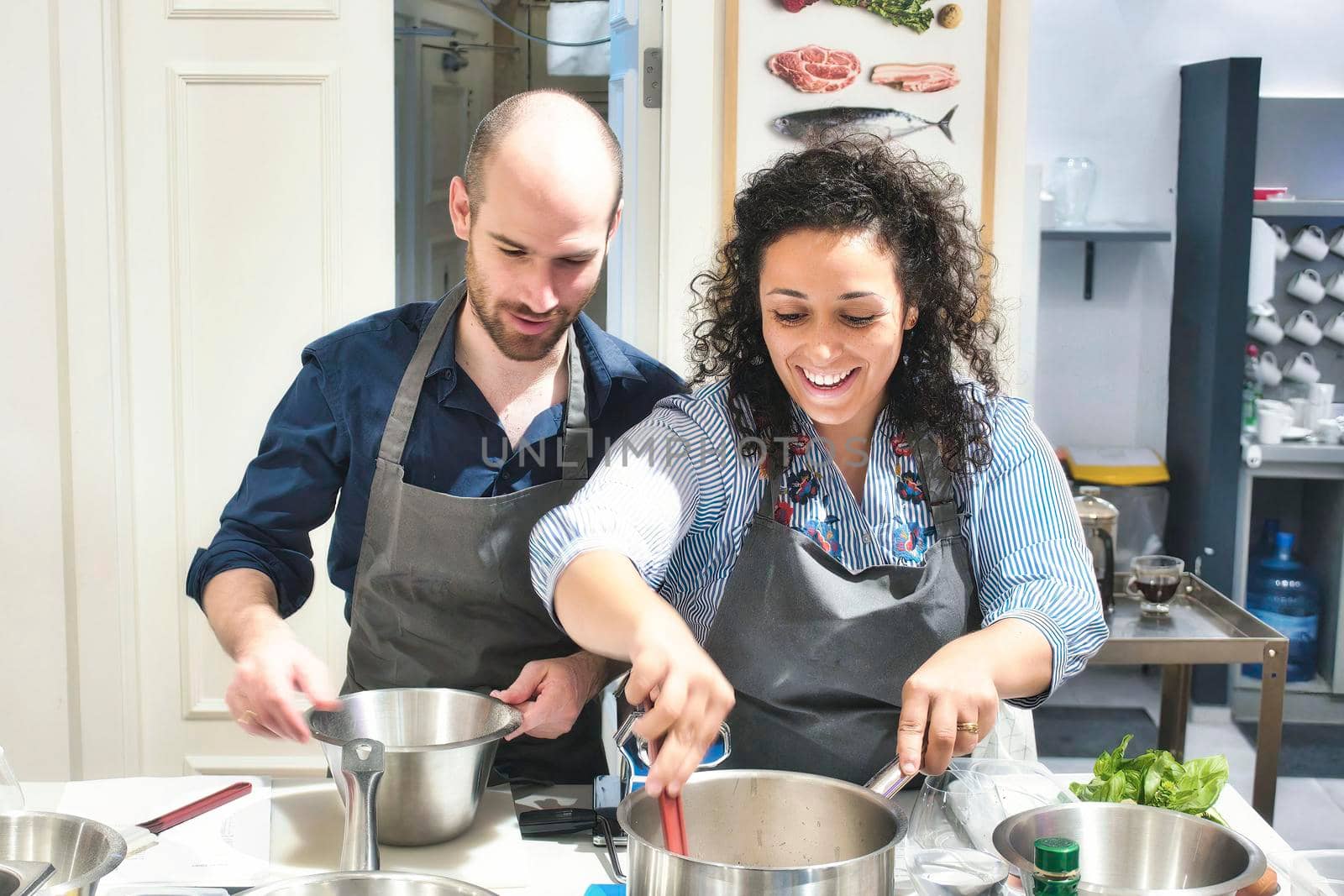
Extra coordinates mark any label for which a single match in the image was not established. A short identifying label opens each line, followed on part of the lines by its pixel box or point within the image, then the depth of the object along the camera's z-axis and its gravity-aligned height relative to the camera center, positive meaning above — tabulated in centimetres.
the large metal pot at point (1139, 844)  111 -46
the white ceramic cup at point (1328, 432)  405 -36
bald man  160 -18
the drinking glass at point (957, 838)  101 -43
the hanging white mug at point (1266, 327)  431 -3
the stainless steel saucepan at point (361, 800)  113 -43
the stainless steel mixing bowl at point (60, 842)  101 -43
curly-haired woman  142 -22
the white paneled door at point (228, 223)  265 +17
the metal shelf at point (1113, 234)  396 +25
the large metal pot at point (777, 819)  112 -46
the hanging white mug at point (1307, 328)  431 -3
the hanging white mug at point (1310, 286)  428 +10
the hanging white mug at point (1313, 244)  426 +24
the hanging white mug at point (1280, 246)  427 +24
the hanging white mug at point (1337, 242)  428 +25
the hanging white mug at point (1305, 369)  430 -17
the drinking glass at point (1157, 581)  287 -59
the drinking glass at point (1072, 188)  407 +40
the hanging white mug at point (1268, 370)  431 -18
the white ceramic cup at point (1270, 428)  404 -34
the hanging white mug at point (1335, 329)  431 -4
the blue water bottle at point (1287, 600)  414 -90
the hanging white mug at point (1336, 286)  428 +11
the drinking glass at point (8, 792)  109 -41
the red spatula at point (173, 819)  123 -53
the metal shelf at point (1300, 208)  400 +34
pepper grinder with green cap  92 -39
